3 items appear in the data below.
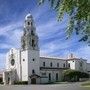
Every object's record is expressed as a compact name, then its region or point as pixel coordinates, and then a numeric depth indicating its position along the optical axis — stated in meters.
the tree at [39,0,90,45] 5.43
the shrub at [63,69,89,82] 34.27
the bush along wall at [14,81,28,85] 29.79
